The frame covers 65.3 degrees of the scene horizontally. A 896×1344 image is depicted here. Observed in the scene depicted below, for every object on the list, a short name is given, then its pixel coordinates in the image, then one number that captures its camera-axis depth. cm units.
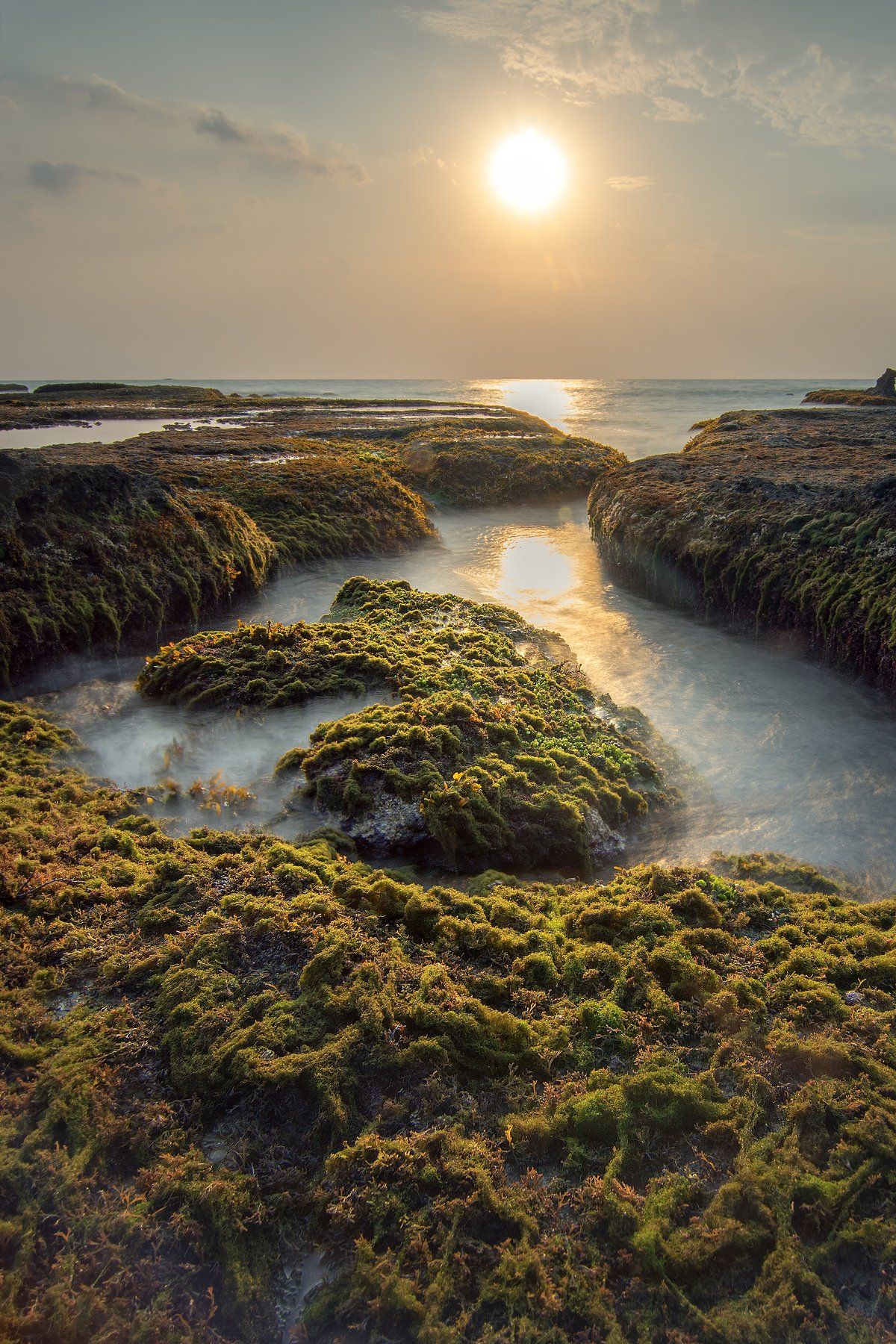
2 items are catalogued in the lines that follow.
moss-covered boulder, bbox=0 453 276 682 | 1011
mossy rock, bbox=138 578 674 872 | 648
